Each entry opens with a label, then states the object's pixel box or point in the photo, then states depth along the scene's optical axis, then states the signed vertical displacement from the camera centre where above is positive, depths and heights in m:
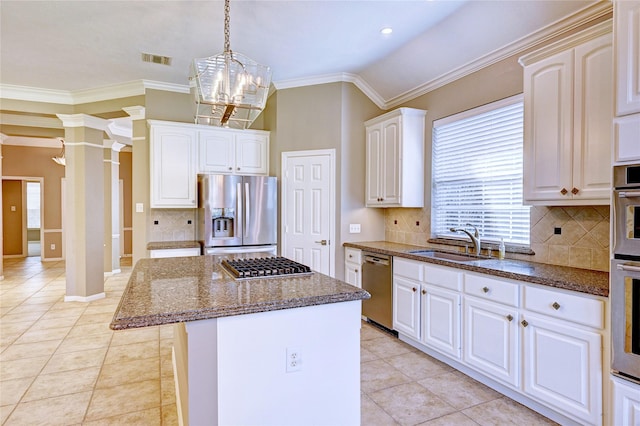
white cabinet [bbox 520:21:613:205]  2.20 +0.60
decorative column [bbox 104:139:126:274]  7.02 +0.02
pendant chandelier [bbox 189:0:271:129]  2.02 +0.74
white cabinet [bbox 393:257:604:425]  2.02 -0.86
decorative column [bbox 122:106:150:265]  4.69 +0.44
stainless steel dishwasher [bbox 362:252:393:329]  3.69 -0.85
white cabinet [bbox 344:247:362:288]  4.18 -0.69
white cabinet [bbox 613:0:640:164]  1.76 +0.65
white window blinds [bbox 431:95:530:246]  3.10 +0.36
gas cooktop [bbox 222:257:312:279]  2.07 -0.36
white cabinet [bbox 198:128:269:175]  4.50 +0.76
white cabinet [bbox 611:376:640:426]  1.75 -0.97
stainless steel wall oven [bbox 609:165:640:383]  1.74 -0.33
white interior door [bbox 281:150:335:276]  4.49 +0.02
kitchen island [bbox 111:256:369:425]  1.53 -0.63
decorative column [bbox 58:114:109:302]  5.11 +0.10
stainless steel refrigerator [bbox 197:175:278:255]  4.18 -0.05
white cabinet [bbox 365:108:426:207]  3.96 +0.60
